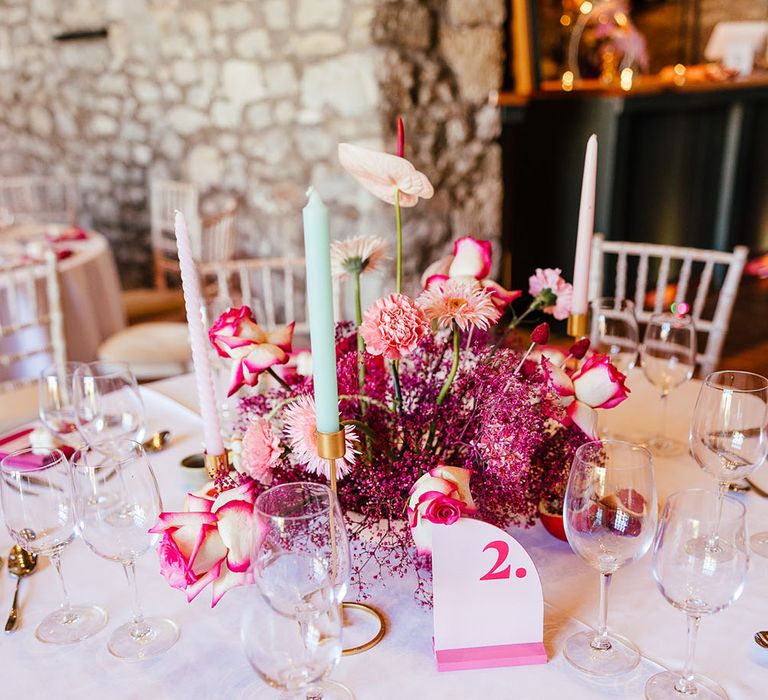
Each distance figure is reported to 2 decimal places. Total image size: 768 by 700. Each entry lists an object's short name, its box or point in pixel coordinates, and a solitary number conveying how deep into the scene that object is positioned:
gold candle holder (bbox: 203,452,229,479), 0.93
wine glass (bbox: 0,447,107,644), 0.91
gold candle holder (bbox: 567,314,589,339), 1.09
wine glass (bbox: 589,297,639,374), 1.32
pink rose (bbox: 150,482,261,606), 0.82
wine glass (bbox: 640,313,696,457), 1.34
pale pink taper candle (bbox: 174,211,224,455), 0.86
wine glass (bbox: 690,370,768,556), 0.99
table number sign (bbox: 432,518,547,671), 0.84
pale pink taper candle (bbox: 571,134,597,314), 1.06
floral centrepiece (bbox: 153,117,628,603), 0.84
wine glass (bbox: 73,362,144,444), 1.34
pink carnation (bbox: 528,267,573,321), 1.04
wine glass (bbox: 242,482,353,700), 0.68
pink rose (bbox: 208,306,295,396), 0.90
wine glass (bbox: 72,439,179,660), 0.87
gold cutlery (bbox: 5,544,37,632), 1.05
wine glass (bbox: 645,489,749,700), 0.74
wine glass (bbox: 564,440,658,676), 0.81
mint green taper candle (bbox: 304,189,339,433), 0.70
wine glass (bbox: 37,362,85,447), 1.41
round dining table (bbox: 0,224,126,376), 2.81
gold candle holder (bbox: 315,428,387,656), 0.78
